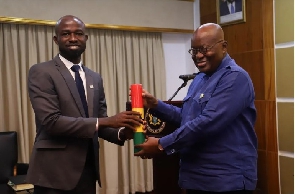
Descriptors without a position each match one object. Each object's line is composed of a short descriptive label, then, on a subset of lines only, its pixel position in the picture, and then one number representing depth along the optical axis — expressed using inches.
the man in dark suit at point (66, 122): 69.1
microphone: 133.8
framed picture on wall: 159.6
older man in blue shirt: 63.9
